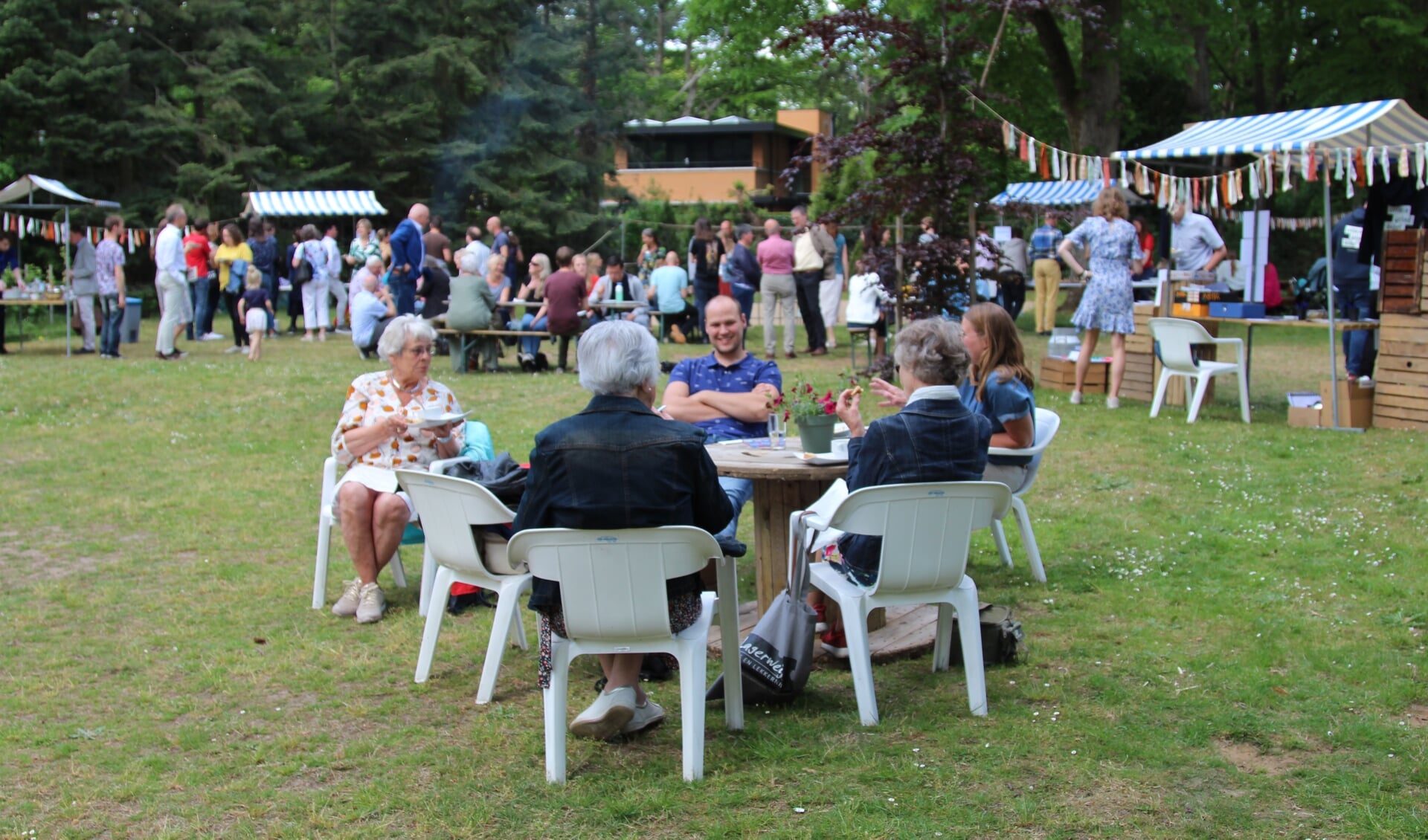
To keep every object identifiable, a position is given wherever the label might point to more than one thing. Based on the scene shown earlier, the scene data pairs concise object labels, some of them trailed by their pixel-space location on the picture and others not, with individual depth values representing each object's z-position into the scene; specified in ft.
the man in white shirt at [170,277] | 46.60
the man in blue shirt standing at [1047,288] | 58.80
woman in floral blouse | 17.24
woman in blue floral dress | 33.30
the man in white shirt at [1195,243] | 37.58
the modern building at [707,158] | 127.75
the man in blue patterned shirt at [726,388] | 17.60
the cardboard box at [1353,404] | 30.66
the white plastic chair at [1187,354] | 31.12
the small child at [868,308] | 41.16
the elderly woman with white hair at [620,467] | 11.47
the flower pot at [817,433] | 15.21
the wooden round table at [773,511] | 16.11
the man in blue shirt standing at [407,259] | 48.65
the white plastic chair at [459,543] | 13.87
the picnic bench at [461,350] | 44.57
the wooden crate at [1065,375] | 37.04
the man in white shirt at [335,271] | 58.08
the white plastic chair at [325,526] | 17.71
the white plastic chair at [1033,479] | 18.29
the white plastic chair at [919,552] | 12.79
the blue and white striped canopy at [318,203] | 75.72
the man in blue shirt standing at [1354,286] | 33.40
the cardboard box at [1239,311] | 32.63
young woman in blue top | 17.75
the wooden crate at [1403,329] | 29.94
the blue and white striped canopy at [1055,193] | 75.61
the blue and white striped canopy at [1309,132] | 30.07
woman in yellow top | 53.47
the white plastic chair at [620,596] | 11.32
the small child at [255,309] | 46.44
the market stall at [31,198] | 48.16
